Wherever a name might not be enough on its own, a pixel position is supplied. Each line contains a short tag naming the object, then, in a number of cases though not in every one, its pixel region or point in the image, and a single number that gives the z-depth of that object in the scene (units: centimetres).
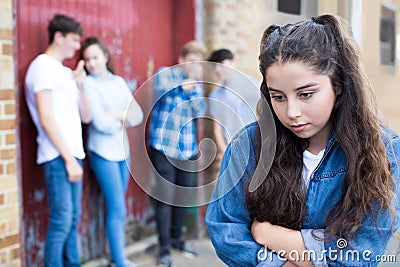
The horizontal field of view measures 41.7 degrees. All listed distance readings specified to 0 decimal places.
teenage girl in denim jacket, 121
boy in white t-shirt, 295
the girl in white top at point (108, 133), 334
